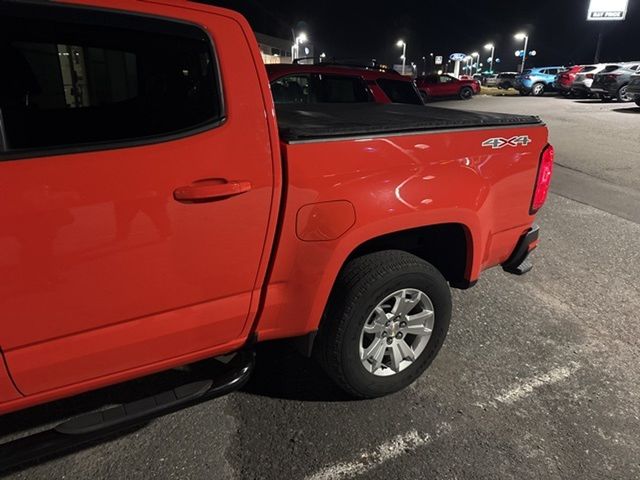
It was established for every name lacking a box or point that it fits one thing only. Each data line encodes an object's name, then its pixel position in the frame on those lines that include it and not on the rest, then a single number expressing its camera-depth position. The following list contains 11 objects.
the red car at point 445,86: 26.59
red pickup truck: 1.60
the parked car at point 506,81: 33.38
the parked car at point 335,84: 6.72
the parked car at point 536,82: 27.55
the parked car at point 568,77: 23.47
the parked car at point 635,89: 17.58
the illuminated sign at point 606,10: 43.50
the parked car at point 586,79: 22.10
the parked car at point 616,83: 20.12
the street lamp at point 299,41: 64.28
